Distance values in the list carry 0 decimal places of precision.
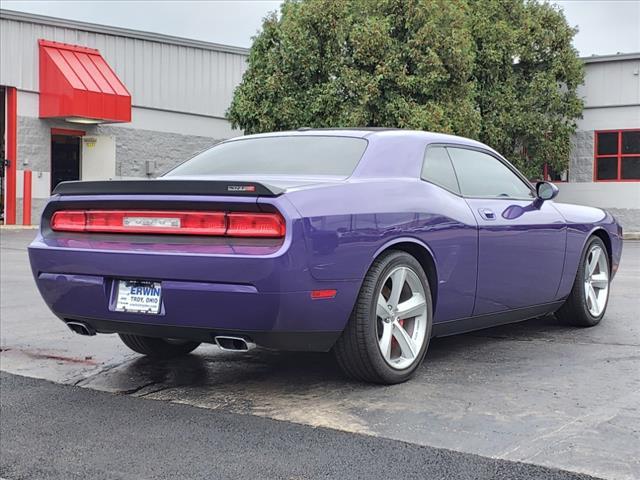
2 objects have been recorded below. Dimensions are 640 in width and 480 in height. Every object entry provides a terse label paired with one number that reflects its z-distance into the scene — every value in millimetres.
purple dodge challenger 3977
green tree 22078
